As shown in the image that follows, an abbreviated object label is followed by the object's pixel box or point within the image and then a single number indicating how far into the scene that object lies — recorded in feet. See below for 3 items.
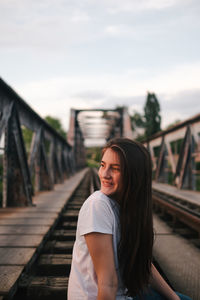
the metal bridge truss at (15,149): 15.61
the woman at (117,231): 3.70
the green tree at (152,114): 107.65
